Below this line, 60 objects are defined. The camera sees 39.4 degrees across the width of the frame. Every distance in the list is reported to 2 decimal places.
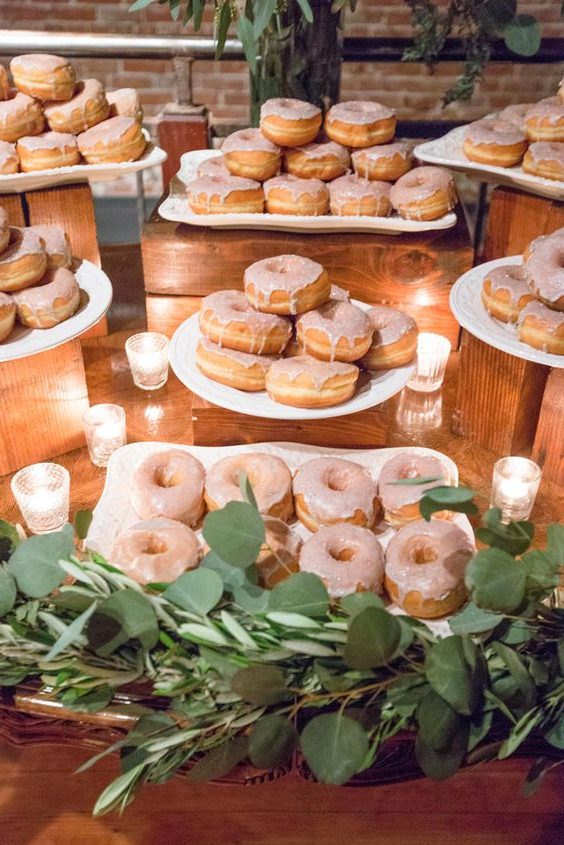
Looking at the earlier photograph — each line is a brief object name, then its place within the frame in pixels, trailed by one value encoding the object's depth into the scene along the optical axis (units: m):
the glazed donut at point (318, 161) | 1.72
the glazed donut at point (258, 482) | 1.22
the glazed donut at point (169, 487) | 1.21
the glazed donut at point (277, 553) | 1.11
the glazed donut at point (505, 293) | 1.40
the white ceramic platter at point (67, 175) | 1.69
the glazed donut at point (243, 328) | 1.37
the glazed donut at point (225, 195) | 1.63
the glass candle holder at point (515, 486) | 1.34
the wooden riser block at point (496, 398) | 1.48
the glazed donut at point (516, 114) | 1.82
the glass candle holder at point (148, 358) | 1.66
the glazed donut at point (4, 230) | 1.40
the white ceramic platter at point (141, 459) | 1.21
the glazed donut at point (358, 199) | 1.64
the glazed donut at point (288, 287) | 1.39
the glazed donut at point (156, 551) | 1.07
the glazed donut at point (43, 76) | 1.76
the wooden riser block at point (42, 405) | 1.45
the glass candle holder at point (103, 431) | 1.47
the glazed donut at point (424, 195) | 1.62
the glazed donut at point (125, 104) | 1.87
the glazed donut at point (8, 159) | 1.68
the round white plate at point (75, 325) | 1.36
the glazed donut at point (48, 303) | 1.40
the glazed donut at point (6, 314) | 1.36
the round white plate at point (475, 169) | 1.63
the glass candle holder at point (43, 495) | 1.31
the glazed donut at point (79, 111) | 1.77
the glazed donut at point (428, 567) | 1.04
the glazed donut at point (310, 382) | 1.31
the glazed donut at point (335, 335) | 1.35
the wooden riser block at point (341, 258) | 1.69
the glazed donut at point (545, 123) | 1.68
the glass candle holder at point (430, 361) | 1.64
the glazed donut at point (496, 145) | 1.69
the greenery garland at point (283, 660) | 0.87
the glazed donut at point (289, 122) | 1.70
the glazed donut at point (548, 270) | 1.34
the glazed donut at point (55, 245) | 1.54
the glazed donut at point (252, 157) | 1.69
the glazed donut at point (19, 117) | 1.73
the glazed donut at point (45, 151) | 1.70
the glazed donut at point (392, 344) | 1.42
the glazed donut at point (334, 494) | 1.20
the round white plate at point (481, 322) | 1.35
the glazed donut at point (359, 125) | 1.73
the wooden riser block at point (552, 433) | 1.42
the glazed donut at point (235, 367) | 1.35
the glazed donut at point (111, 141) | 1.74
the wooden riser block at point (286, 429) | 1.40
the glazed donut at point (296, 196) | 1.64
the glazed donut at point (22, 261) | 1.41
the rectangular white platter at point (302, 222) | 1.62
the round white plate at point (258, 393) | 1.32
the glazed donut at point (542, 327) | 1.32
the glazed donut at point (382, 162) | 1.73
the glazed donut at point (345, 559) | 1.06
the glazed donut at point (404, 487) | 1.20
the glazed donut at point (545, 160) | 1.61
